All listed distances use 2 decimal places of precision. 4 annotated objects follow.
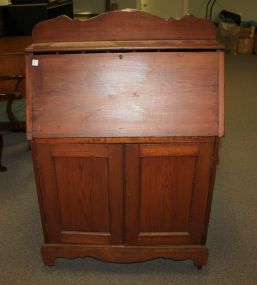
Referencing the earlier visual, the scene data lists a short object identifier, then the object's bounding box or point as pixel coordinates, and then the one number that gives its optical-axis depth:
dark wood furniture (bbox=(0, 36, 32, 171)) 2.48
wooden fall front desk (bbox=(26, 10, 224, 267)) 1.26
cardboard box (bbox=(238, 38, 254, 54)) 6.12
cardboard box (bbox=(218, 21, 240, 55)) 6.02
